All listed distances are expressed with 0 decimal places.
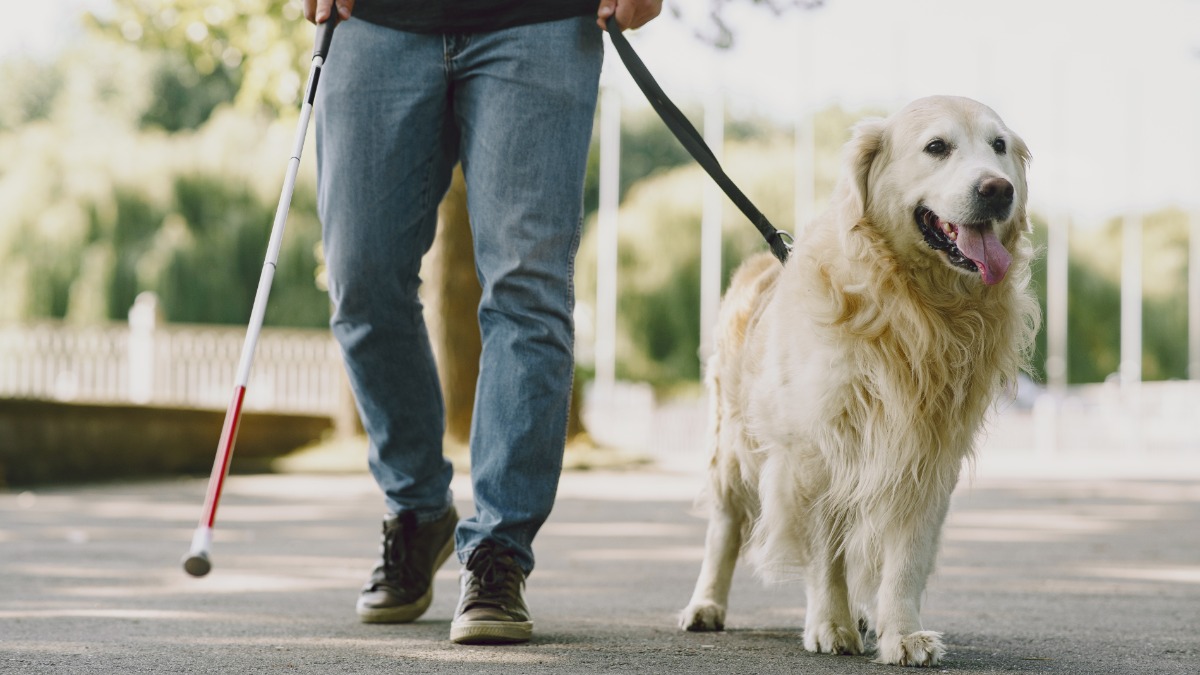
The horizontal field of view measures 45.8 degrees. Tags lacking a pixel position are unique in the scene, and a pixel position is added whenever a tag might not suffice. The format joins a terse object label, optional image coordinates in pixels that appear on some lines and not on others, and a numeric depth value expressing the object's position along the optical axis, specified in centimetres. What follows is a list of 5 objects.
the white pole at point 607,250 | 2881
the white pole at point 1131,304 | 3328
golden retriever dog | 310
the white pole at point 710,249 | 2905
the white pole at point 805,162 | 2931
